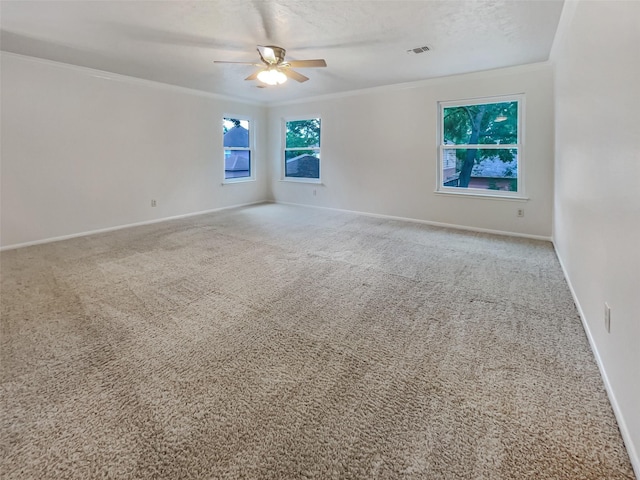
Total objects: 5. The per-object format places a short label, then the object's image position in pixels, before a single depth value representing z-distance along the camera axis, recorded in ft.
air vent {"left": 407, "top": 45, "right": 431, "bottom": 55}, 12.88
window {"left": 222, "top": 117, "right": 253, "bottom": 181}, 23.59
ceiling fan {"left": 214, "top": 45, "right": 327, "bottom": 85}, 11.82
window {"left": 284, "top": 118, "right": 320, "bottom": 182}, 23.97
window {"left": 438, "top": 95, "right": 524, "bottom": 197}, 16.25
